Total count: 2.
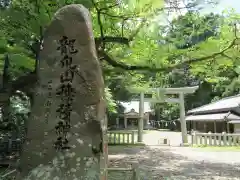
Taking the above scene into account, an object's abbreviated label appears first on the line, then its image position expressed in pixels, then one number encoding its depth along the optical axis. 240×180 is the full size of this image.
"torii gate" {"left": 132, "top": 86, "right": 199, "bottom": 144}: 13.34
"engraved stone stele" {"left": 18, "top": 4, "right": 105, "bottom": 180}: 2.86
